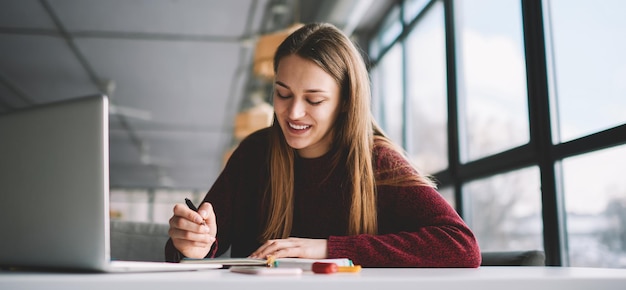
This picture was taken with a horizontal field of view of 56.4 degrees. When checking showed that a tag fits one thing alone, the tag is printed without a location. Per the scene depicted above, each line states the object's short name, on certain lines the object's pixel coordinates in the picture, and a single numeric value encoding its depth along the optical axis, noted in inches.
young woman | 55.9
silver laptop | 27.4
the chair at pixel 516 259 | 54.4
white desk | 24.5
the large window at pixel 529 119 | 79.7
